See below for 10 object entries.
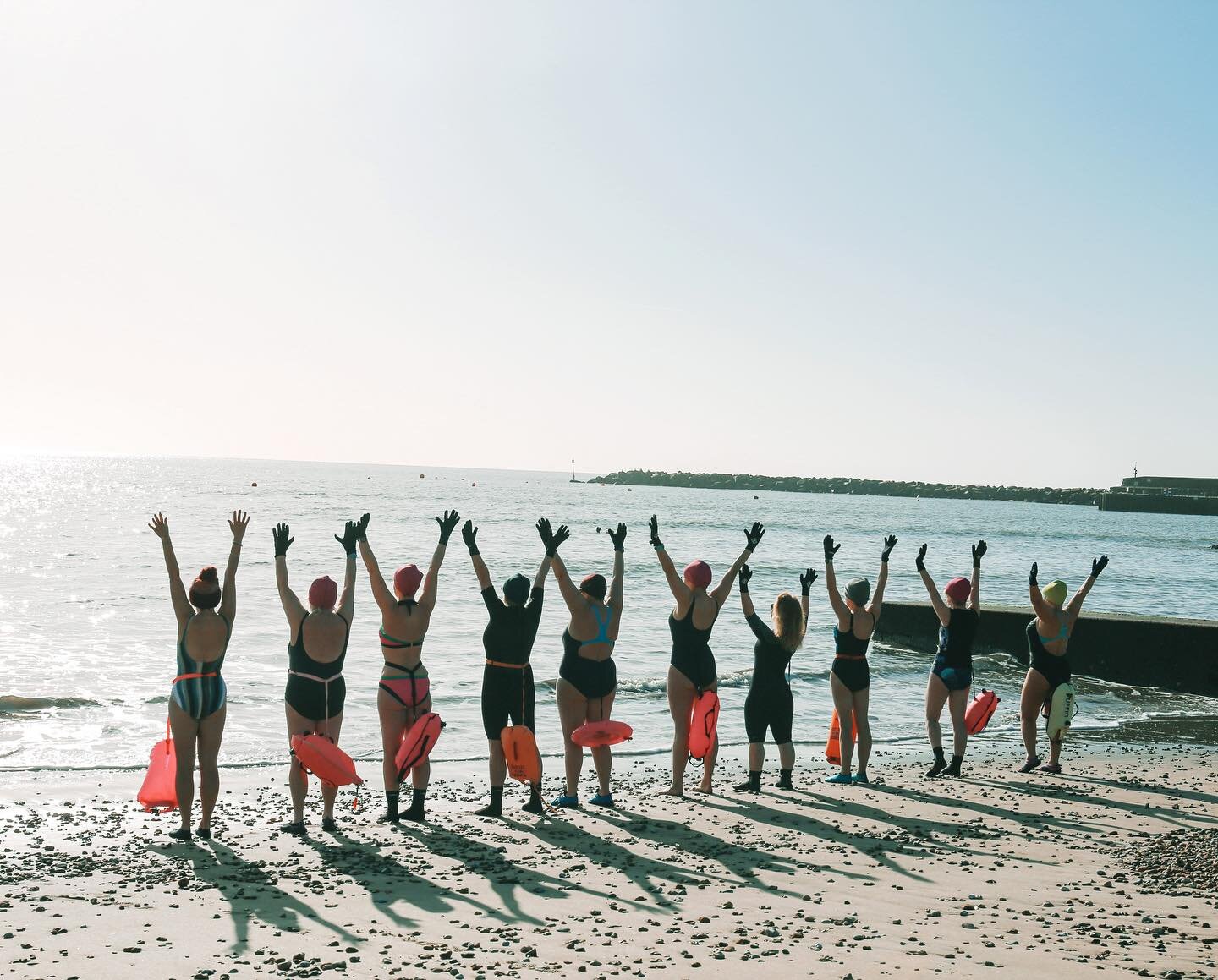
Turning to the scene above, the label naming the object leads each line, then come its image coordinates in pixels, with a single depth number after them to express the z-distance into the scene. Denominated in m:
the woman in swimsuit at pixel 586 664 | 7.90
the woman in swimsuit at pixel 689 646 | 8.27
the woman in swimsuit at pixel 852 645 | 8.84
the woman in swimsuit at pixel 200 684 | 6.77
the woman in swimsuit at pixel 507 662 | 7.66
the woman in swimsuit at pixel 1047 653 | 9.30
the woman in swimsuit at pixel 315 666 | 7.04
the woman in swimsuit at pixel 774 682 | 8.52
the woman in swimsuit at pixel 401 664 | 7.41
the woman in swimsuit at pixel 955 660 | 9.17
